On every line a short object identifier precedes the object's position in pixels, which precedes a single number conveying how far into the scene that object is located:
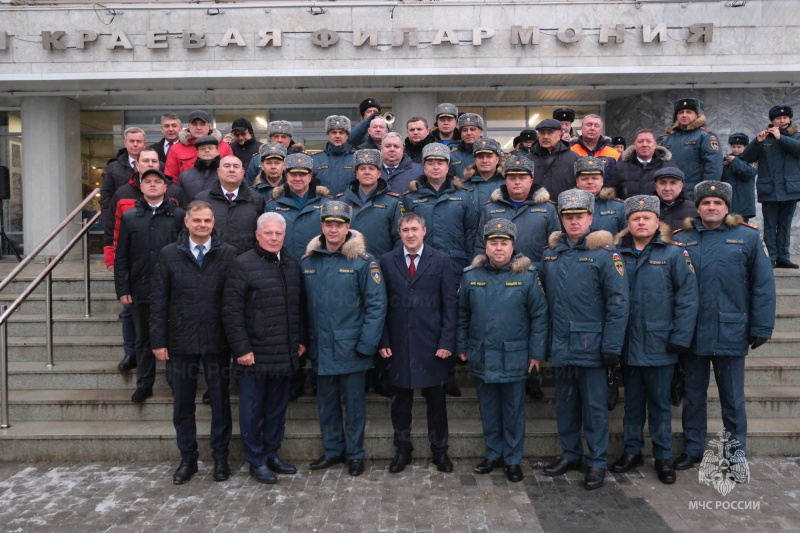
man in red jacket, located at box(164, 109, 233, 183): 7.06
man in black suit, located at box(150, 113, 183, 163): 7.39
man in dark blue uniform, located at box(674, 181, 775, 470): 5.02
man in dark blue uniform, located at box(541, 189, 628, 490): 4.89
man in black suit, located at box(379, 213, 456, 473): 5.12
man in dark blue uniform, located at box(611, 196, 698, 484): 4.95
